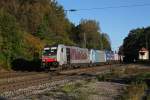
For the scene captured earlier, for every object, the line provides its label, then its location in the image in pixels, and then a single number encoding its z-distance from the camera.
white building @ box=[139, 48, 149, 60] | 125.91
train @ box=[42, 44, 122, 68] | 47.62
